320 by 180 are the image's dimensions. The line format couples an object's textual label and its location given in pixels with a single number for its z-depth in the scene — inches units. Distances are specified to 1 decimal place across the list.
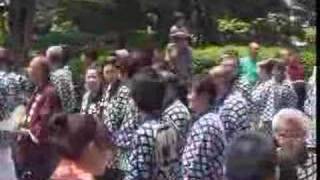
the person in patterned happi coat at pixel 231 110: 246.2
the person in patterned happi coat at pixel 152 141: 202.0
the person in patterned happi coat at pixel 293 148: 185.1
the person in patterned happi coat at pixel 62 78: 363.3
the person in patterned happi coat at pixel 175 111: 226.3
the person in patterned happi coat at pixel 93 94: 302.4
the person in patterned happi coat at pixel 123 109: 250.2
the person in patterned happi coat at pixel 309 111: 196.7
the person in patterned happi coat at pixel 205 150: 206.2
